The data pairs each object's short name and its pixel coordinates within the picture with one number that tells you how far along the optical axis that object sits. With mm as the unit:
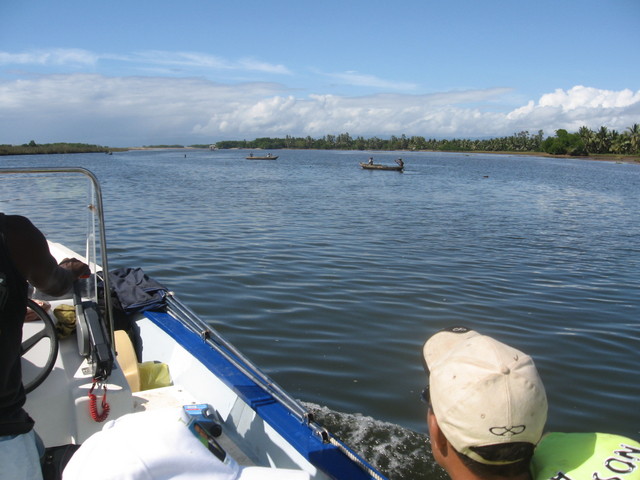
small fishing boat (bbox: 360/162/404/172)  45366
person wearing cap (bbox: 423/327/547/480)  1353
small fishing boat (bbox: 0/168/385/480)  1562
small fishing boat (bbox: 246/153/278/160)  73412
